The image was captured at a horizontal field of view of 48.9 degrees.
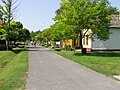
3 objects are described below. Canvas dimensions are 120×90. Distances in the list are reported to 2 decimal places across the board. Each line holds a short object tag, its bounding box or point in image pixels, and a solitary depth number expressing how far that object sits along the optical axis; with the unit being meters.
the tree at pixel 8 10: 23.10
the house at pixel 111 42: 20.14
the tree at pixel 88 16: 15.73
